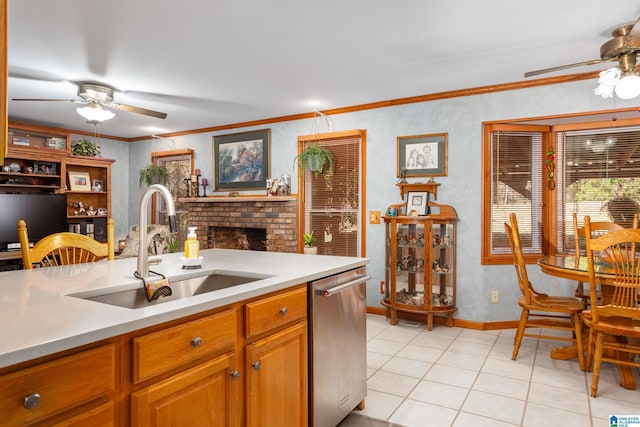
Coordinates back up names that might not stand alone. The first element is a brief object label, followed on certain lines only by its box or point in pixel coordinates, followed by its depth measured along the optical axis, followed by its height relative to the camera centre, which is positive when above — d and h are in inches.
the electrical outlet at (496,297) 157.9 -35.4
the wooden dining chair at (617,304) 96.4 -24.5
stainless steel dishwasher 75.2 -28.6
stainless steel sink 60.7 -13.8
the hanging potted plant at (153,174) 251.0 +25.2
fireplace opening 224.1 -15.0
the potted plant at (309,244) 191.1 -16.4
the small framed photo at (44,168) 216.7 +26.1
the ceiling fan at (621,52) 107.5 +45.4
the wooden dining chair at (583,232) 136.0 -8.0
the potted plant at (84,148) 236.1 +40.0
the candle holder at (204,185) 232.8 +16.2
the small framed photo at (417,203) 165.0 +3.5
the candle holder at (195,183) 235.0 +17.9
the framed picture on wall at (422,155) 166.1 +24.5
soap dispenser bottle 80.7 -7.7
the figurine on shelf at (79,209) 240.6 +2.5
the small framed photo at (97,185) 246.7 +18.0
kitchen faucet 63.4 -2.9
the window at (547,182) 148.2 +11.2
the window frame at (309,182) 184.5 +15.0
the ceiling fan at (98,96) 153.3 +47.4
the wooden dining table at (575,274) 102.7 -18.0
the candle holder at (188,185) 238.3 +17.2
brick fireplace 202.4 -3.3
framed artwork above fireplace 215.6 +29.9
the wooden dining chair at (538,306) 118.3 -29.9
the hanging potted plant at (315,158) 189.6 +26.4
